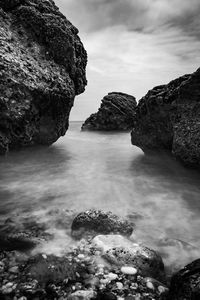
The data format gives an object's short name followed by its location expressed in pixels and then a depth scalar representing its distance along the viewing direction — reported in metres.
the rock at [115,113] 30.00
